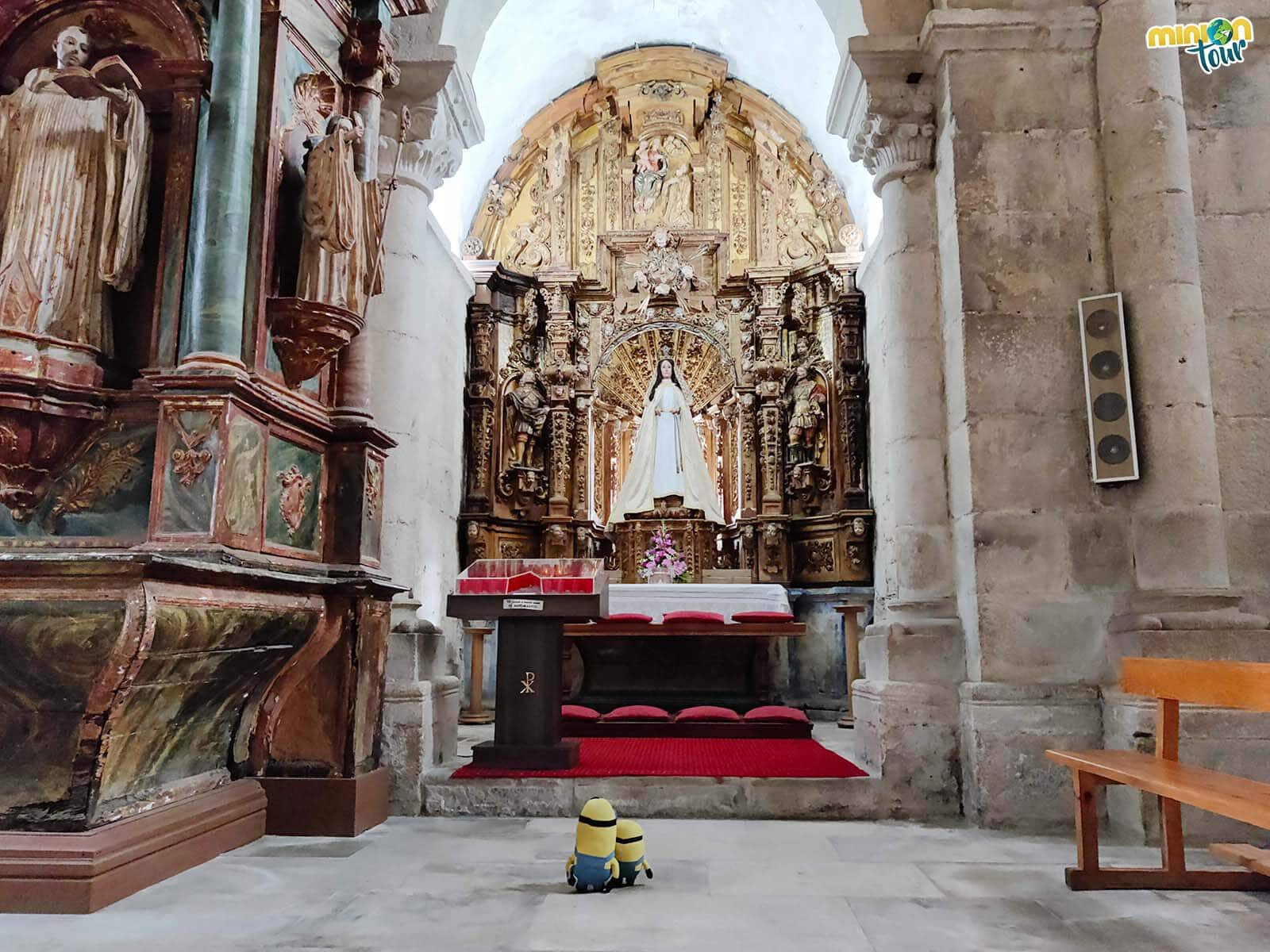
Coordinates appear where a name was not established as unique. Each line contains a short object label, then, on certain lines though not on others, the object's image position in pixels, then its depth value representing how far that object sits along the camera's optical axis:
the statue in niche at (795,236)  9.53
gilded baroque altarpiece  8.94
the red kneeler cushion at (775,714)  6.46
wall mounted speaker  4.64
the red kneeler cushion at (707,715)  6.48
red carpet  4.88
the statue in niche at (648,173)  10.12
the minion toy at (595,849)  3.21
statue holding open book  3.61
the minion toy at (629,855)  3.34
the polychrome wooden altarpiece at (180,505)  3.10
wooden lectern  5.00
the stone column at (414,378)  4.85
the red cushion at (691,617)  7.14
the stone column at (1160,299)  4.52
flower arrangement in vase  8.72
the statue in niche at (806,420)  8.95
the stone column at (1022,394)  4.60
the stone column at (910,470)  4.82
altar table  7.44
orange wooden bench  3.00
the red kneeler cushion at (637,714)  6.50
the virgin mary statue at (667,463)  9.39
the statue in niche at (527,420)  9.15
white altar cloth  7.34
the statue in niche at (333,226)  4.14
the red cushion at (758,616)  7.20
